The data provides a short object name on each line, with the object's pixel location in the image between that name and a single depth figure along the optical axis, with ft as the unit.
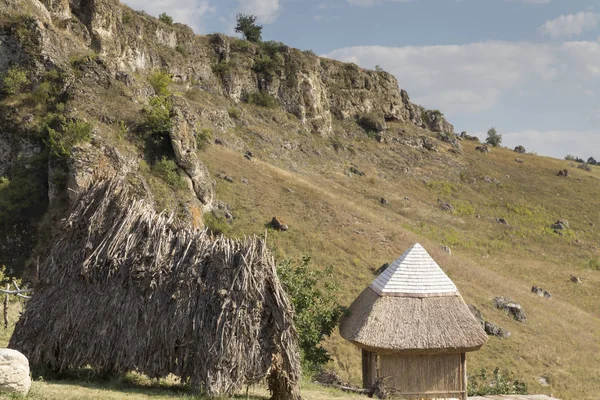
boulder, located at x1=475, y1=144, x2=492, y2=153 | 263.70
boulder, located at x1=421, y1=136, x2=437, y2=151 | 239.11
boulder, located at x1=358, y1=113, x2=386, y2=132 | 235.20
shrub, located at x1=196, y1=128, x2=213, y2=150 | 141.49
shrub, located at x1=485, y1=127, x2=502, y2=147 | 341.82
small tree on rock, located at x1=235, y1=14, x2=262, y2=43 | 246.68
